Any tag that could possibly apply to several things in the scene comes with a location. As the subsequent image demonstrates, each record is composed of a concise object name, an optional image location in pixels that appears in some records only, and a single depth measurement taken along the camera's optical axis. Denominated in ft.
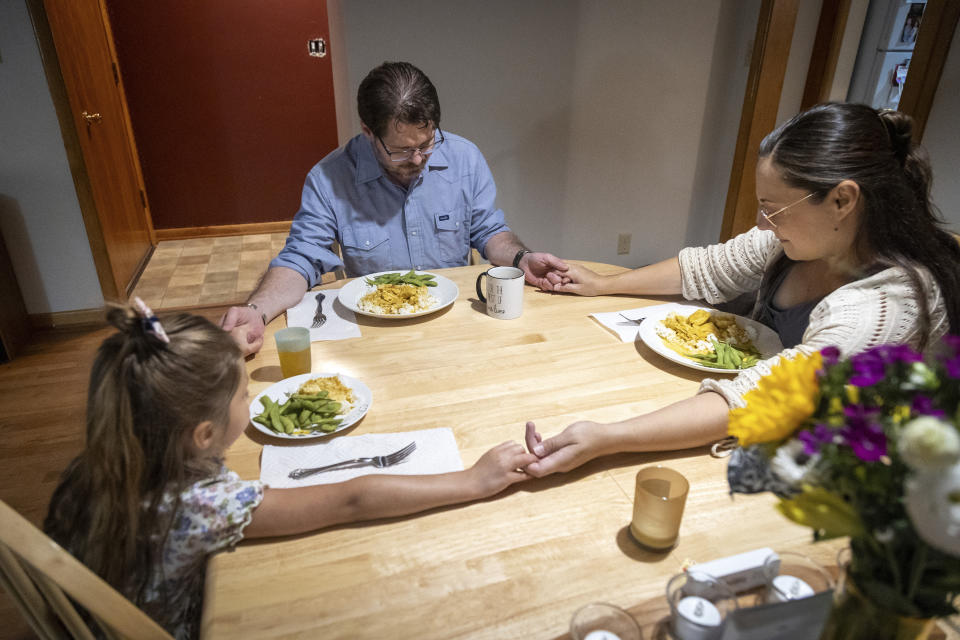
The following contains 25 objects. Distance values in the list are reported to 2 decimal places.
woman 3.31
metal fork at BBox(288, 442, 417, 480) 3.15
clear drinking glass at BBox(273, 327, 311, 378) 3.95
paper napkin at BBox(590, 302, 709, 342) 4.64
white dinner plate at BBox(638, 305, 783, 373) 4.13
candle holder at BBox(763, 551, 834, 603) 2.15
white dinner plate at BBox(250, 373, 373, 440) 3.42
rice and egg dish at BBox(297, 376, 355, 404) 3.70
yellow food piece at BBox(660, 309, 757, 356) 4.34
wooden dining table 2.35
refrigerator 13.14
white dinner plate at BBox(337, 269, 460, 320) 4.90
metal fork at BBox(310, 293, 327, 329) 4.84
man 5.65
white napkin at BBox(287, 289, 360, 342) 4.70
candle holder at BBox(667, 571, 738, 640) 2.12
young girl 2.61
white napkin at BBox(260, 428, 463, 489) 3.12
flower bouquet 1.35
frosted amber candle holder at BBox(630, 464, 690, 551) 2.57
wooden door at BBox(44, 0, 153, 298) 10.11
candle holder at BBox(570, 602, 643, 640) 2.14
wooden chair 2.00
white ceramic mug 4.80
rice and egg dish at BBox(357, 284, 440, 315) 4.92
